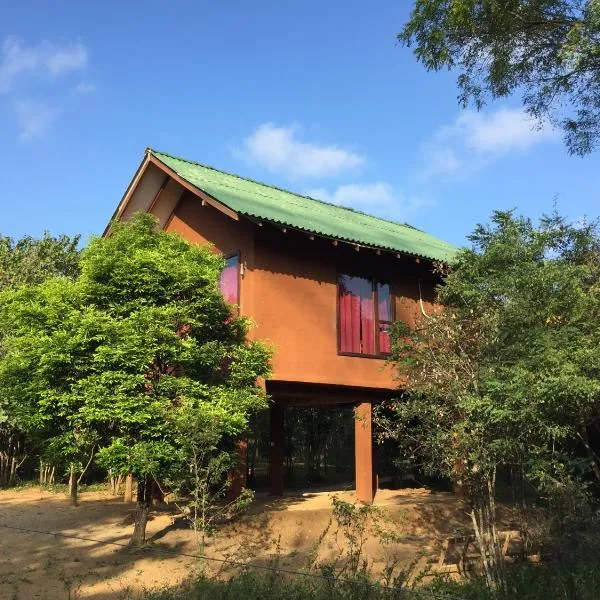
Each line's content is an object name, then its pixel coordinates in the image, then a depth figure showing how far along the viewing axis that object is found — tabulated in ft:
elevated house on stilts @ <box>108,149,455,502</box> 41.73
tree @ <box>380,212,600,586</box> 24.30
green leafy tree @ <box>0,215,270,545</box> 31.89
